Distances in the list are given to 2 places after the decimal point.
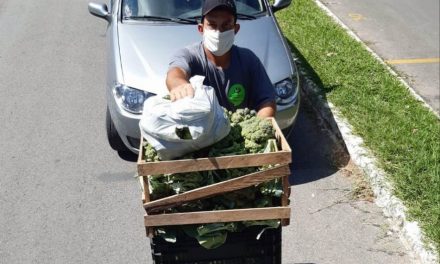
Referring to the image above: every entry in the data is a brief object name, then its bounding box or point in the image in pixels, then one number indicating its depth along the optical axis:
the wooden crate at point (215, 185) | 2.54
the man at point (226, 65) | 3.08
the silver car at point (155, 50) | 5.24
